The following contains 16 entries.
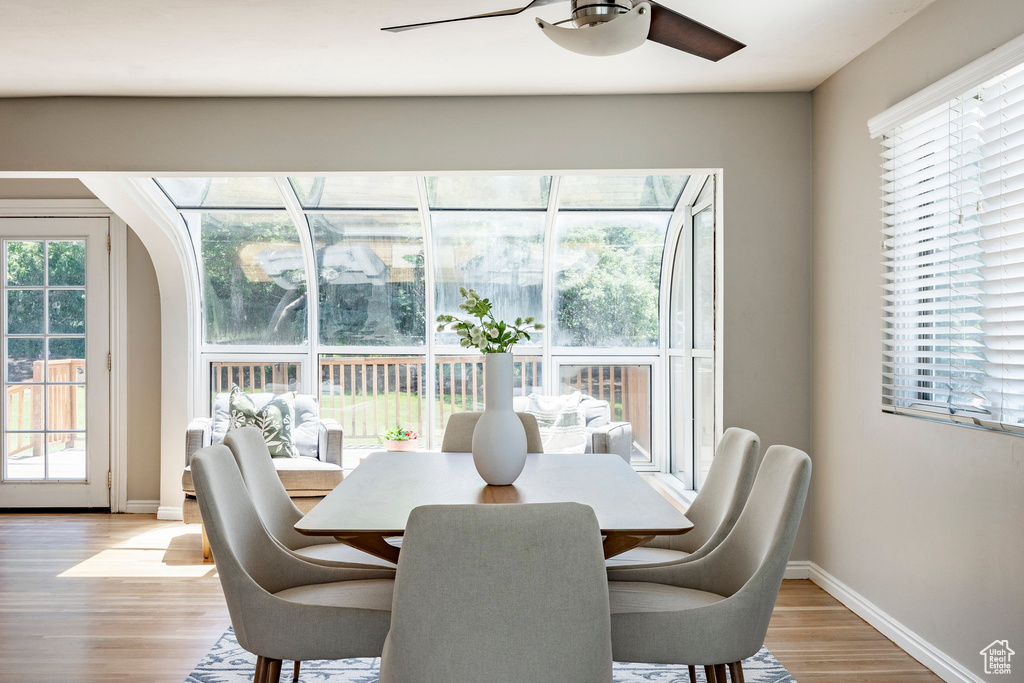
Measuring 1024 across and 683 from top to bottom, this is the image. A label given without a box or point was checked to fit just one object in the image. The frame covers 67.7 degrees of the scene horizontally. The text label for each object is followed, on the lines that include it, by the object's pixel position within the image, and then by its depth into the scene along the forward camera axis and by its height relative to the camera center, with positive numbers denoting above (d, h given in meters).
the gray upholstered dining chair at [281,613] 1.89 -0.67
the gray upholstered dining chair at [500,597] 1.41 -0.48
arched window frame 5.27 -0.05
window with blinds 2.36 +0.28
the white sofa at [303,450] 4.45 -0.68
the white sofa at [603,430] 4.66 -0.55
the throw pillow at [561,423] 5.12 -0.54
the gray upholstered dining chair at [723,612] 1.89 -0.68
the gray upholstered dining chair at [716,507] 2.35 -0.53
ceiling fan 1.94 +0.82
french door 5.40 -0.12
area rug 2.72 -1.19
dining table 1.88 -0.45
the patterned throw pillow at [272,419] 4.82 -0.48
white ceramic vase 2.38 -0.32
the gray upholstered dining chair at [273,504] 2.45 -0.53
